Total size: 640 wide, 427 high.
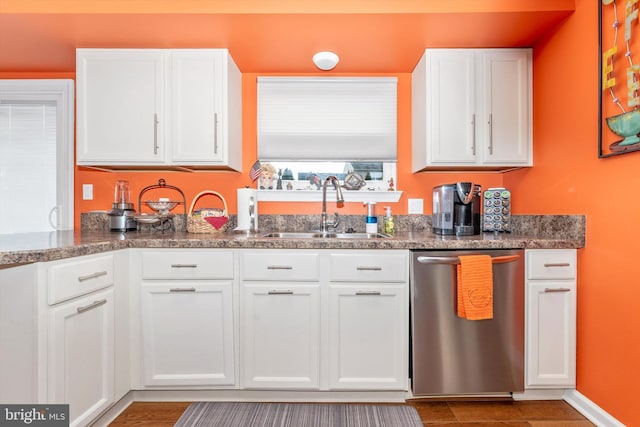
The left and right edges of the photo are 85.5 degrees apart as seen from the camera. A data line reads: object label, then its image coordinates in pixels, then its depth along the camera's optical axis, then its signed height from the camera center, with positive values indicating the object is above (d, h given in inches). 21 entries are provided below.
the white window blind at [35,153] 102.8 +17.6
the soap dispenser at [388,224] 95.1 -3.2
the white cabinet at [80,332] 56.6 -21.5
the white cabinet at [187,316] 74.3 -22.2
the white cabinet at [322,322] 73.7 -23.4
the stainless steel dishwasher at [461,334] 72.5 -25.6
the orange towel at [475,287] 70.2 -15.2
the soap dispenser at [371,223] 94.3 -2.9
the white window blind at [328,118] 102.7 +28.2
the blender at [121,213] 95.0 -0.2
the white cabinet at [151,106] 88.0 +27.2
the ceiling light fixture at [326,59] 89.8 +40.2
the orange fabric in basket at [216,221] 91.4 -2.3
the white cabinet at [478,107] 88.4 +27.1
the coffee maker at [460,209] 82.4 +0.8
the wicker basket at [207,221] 91.6 -2.3
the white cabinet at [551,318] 73.8 -22.5
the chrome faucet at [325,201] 94.2 +3.1
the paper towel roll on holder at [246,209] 94.3 +0.9
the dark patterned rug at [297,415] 68.6 -41.8
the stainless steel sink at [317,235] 94.0 -6.3
